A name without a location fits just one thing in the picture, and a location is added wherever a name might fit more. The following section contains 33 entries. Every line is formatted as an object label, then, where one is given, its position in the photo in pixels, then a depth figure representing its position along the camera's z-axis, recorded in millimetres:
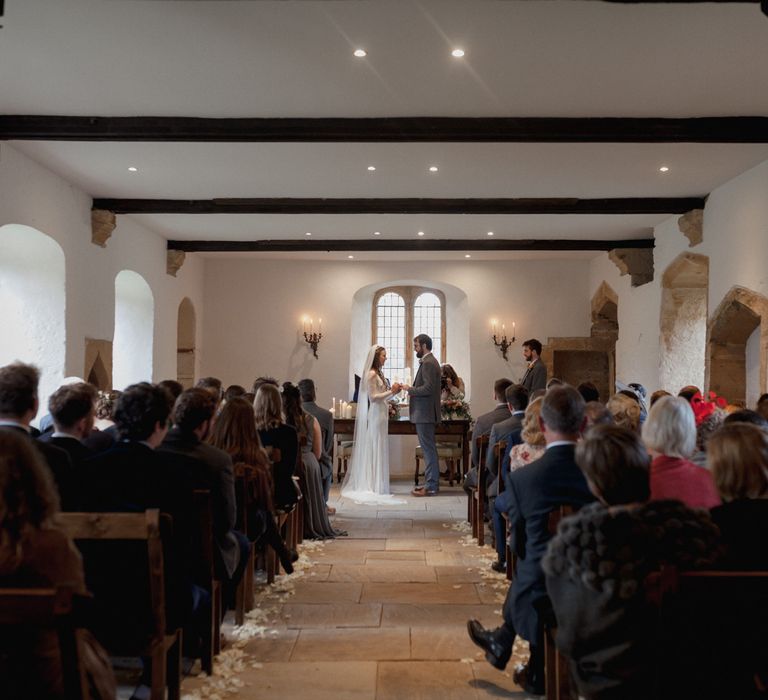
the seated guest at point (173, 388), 5797
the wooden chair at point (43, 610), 1810
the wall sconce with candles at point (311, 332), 13961
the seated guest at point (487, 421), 7406
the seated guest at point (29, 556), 1909
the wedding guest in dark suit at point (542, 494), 3281
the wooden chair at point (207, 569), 3506
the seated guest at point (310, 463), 6715
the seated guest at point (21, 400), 3316
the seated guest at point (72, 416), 3688
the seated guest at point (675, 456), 3281
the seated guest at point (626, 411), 5123
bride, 9555
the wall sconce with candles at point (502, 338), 13844
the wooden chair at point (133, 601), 2869
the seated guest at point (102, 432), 4398
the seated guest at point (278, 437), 5602
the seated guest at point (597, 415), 4648
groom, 10320
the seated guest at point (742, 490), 2512
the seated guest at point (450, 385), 11836
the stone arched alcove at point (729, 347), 8398
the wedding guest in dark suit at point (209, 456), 3803
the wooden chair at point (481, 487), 6910
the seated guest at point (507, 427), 6180
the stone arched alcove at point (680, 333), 10516
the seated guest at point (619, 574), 2225
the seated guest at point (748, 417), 4319
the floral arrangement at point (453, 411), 11352
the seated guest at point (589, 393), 6598
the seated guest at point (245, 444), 4660
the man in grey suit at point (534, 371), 9977
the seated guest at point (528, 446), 4605
